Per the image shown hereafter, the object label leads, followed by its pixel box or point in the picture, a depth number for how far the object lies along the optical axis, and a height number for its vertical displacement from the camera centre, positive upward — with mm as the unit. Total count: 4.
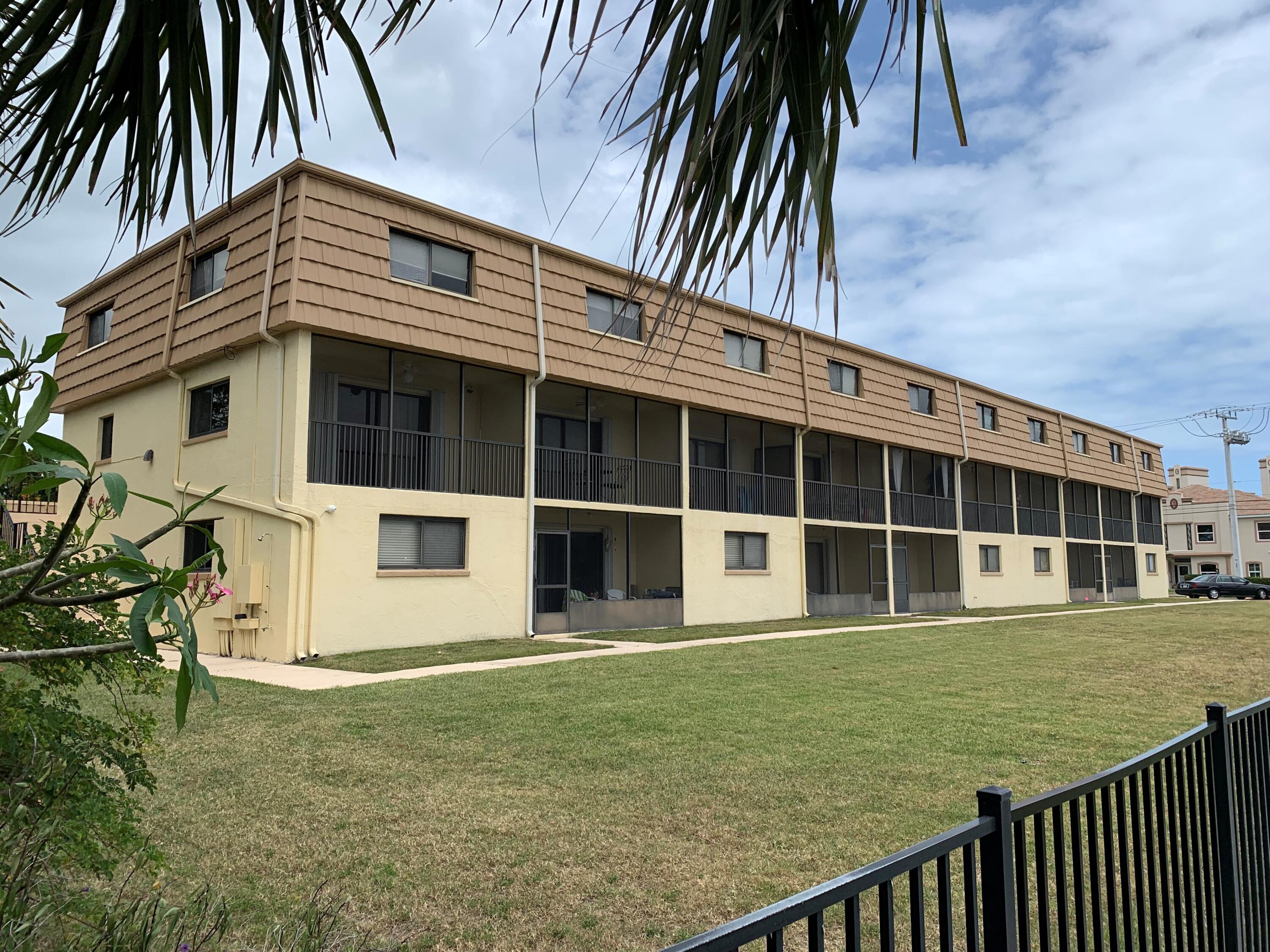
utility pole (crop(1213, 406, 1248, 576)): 53375 +6283
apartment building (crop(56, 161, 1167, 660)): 14305 +3173
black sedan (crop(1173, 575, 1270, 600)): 38594 -742
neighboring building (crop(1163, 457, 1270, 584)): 66062 +3004
